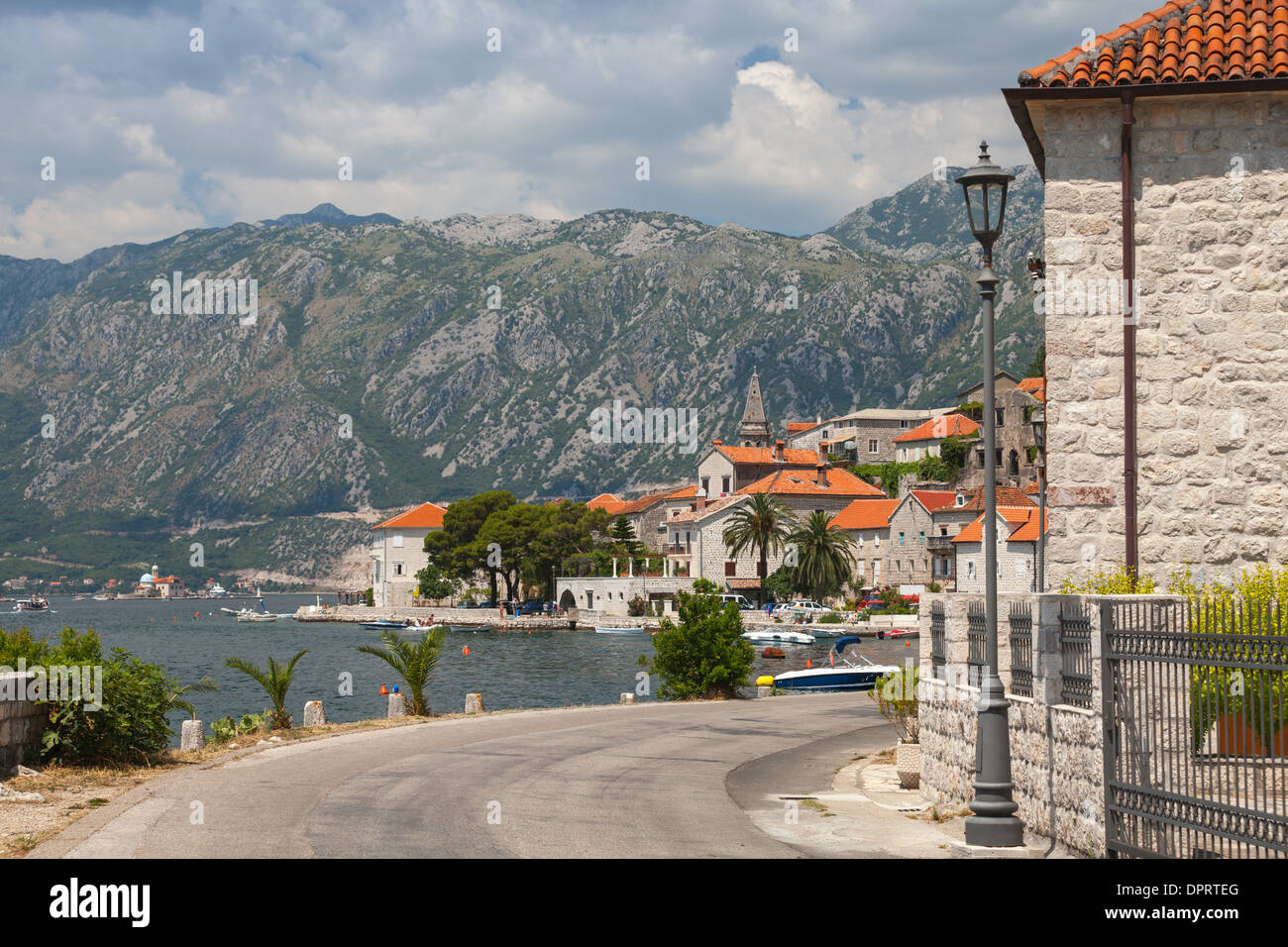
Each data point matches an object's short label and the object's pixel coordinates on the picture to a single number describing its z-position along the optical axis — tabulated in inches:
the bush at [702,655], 1375.5
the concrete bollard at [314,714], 1039.6
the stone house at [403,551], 6333.7
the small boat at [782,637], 3654.0
